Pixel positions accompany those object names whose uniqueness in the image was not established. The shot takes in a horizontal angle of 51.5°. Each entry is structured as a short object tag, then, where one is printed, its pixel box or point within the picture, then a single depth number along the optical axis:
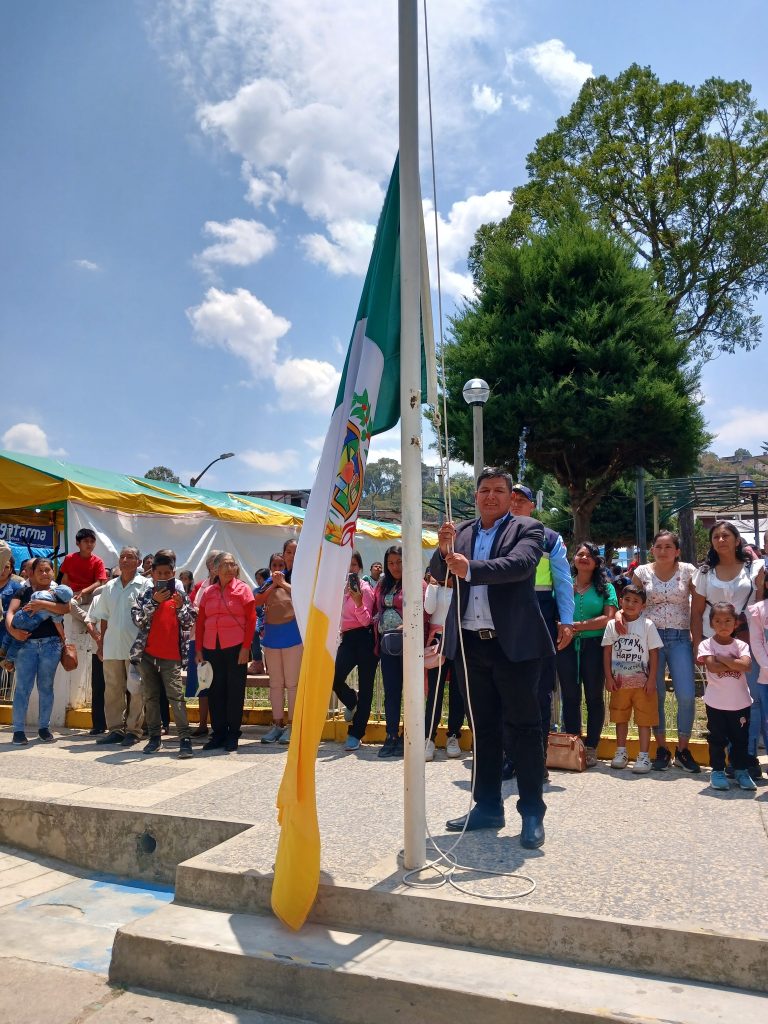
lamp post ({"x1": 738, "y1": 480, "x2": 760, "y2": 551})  20.45
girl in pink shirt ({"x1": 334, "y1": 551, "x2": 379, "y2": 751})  7.63
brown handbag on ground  6.35
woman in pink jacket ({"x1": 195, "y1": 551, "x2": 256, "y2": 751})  7.88
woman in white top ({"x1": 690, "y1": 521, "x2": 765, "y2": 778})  6.20
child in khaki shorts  6.34
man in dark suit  4.34
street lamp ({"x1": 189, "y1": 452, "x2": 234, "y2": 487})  33.09
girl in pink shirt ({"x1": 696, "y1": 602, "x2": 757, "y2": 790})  5.81
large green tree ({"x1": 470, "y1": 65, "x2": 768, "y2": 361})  22.69
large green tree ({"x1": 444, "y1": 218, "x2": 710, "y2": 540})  16.86
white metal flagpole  3.88
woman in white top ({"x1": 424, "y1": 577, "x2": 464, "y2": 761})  5.87
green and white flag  3.81
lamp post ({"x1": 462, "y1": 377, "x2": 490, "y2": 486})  11.21
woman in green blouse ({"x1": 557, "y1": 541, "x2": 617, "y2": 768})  6.65
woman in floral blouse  6.34
